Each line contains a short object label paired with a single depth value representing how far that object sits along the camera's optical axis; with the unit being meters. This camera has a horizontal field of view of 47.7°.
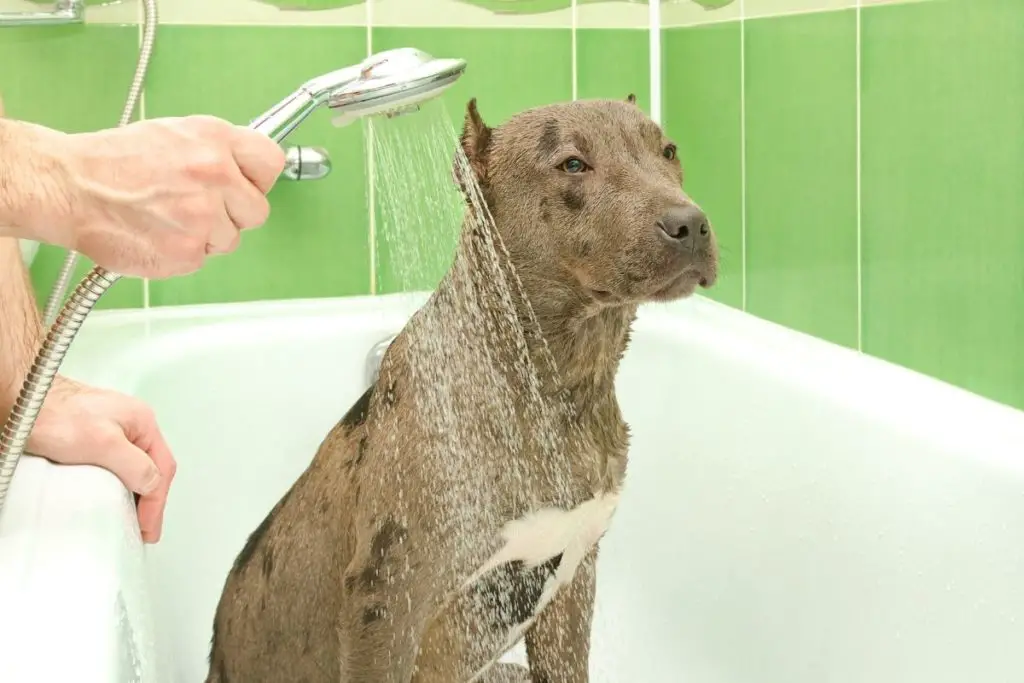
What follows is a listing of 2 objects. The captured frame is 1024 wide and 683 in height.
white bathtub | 1.02
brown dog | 1.33
